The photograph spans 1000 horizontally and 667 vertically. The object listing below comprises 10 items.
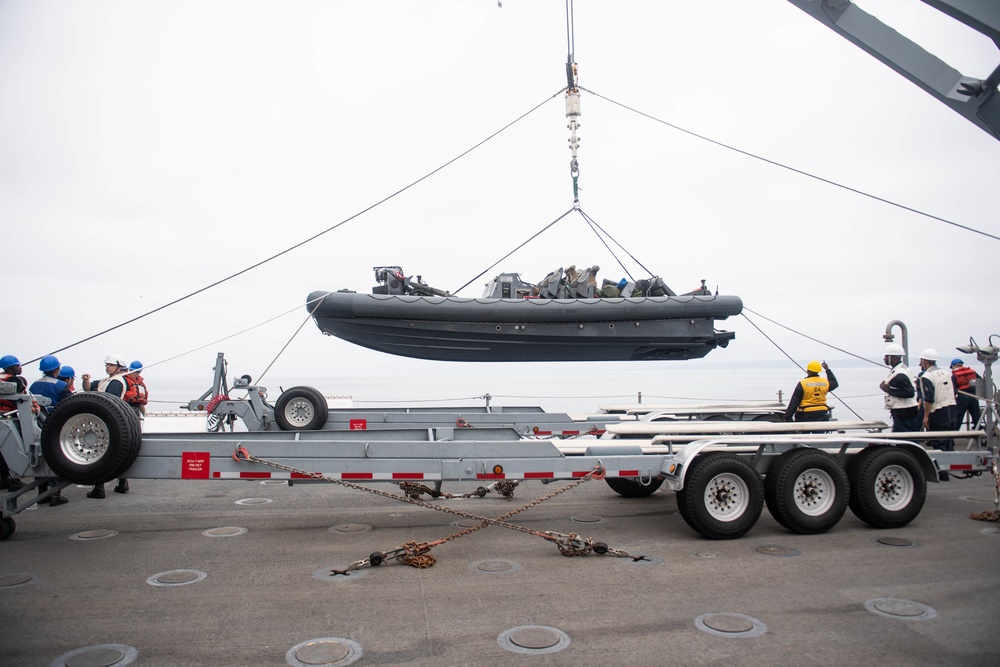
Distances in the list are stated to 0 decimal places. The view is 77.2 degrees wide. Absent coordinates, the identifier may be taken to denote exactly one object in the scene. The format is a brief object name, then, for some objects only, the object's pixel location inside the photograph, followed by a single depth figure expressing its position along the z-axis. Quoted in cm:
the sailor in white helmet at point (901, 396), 785
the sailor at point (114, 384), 730
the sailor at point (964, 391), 898
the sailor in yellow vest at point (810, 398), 678
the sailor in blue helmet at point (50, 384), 645
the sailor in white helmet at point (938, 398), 835
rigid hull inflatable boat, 980
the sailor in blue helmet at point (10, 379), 600
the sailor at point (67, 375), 805
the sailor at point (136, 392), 792
